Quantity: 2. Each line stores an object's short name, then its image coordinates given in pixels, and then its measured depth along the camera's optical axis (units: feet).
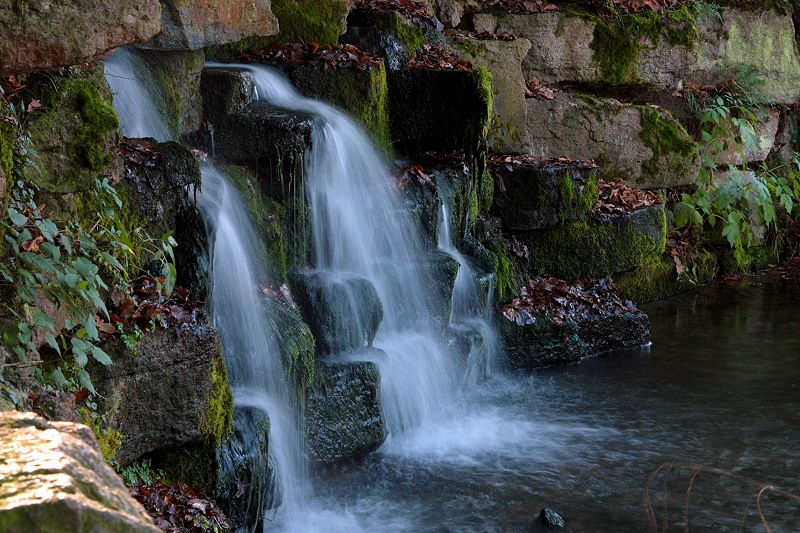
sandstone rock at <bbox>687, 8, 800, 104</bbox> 41.24
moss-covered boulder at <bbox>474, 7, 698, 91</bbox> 36.58
